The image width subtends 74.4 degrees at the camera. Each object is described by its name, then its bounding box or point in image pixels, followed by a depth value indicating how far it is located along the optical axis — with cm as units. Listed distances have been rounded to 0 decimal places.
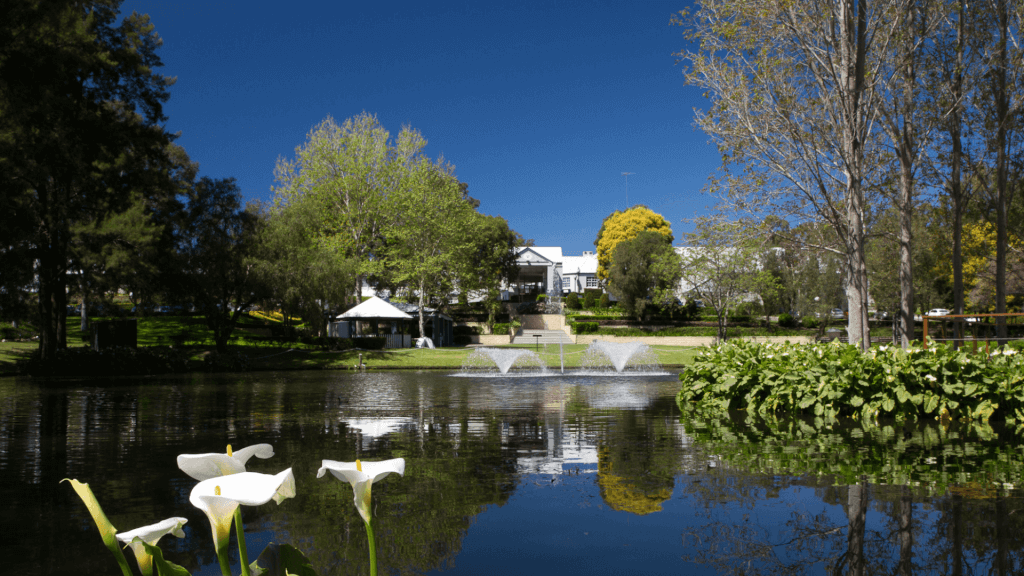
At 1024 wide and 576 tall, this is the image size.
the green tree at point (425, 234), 3791
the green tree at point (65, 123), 2031
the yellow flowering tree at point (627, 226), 6625
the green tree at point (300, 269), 2972
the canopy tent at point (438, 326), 4028
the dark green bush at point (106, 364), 2405
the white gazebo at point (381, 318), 3338
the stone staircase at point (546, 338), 4275
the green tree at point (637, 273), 4756
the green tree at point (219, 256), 2845
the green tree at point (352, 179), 3962
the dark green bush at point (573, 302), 6172
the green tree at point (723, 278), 3556
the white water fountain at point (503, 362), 2425
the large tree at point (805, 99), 1385
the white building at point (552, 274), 7225
